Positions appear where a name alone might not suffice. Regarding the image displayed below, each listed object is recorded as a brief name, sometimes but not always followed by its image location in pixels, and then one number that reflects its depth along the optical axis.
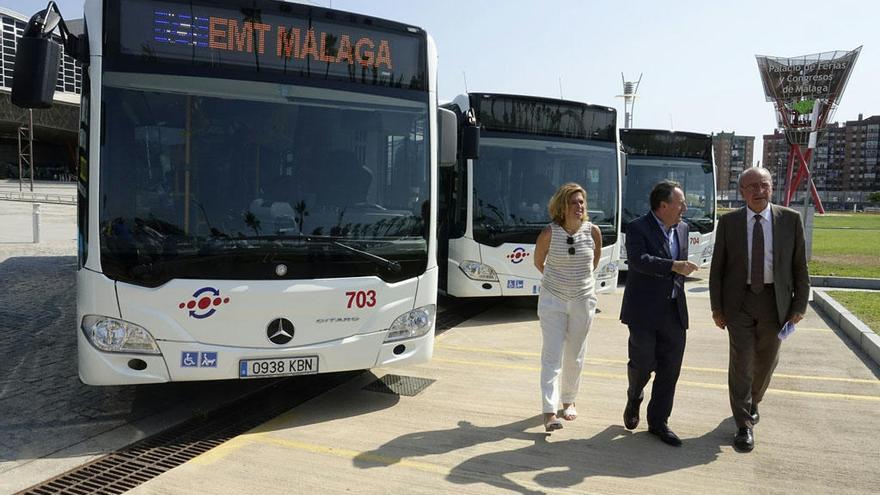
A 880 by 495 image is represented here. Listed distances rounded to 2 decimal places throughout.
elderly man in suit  4.62
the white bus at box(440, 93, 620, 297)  9.29
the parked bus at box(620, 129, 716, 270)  14.01
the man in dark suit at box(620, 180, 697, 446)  4.64
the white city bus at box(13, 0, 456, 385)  4.62
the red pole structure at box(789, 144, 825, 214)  66.06
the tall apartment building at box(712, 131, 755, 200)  154.84
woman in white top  4.95
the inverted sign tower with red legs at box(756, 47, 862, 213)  59.41
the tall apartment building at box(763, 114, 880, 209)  150.00
